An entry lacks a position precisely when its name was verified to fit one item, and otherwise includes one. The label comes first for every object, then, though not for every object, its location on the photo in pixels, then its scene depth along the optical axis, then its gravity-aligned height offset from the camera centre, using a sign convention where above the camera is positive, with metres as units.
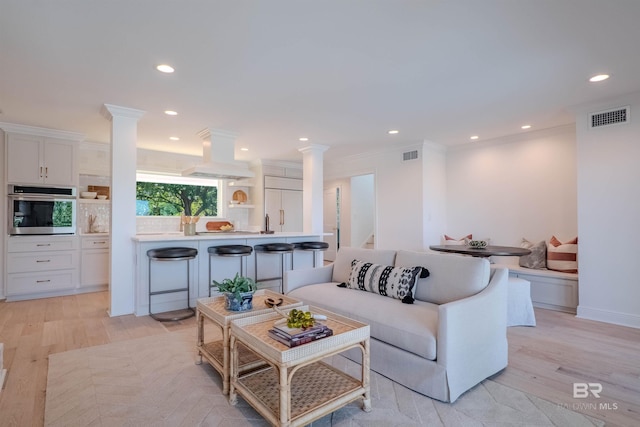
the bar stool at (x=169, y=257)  3.67 -0.44
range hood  4.75 +0.89
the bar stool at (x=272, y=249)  4.56 -0.43
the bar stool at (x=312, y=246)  4.95 -0.43
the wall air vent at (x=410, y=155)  5.71 +1.08
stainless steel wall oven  4.62 +0.13
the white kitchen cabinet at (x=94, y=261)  5.05 -0.66
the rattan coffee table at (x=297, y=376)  1.67 -1.02
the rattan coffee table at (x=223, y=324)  2.16 -0.75
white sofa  2.05 -0.74
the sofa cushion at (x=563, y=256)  4.18 -0.52
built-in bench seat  4.00 -0.89
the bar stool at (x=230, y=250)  4.11 -0.41
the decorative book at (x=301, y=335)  1.76 -0.65
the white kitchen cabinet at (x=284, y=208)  7.26 +0.21
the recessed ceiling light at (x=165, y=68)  2.80 +1.29
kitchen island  3.91 -0.66
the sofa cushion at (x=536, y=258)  4.50 -0.57
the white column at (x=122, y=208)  3.83 +0.12
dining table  3.78 -0.41
